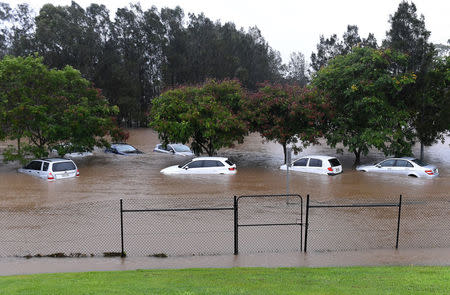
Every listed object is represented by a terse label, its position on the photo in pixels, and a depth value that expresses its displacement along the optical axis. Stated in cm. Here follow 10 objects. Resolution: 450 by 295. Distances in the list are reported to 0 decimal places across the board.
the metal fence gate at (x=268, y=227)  1069
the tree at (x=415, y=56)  2441
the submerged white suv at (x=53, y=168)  2023
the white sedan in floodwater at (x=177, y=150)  3139
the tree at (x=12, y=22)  6322
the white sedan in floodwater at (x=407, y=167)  2025
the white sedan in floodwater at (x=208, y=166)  2134
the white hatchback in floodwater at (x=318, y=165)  2128
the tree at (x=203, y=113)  2338
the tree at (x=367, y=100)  2323
